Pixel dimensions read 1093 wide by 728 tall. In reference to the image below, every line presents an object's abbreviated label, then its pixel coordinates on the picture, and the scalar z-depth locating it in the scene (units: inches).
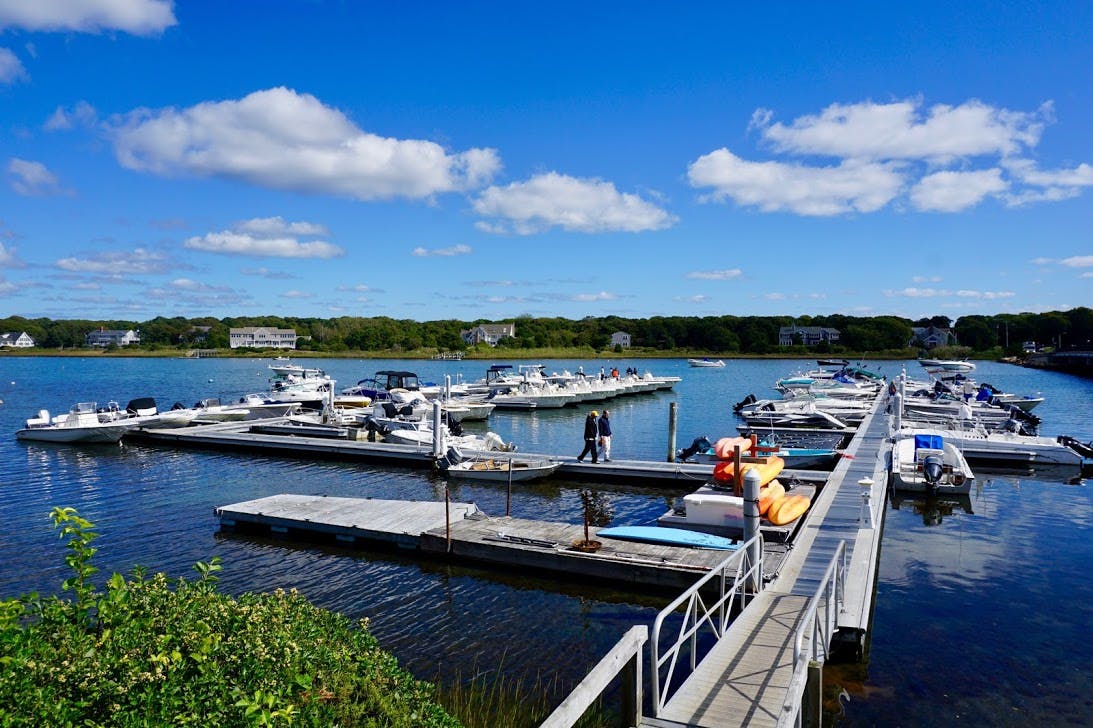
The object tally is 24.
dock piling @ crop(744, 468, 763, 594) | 440.1
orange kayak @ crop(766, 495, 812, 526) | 639.1
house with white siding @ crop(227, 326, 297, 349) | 7224.4
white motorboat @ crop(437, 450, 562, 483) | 973.2
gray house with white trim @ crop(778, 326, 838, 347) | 6645.2
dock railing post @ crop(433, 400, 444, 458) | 1055.2
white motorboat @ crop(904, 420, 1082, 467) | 1122.7
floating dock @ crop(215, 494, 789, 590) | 549.3
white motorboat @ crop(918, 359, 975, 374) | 3546.0
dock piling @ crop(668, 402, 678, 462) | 1106.7
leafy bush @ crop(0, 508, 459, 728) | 175.5
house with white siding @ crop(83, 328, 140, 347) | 7578.7
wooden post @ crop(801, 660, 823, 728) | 326.0
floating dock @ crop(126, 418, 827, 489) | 962.7
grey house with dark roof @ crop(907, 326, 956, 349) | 6254.9
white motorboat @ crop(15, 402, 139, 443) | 1376.7
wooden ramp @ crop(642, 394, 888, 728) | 290.7
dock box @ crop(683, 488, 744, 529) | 643.5
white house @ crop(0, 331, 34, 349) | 7711.6
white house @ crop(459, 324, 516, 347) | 7121.1
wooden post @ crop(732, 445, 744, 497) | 597.1
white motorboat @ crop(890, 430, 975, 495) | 906.1
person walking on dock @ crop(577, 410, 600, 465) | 1023.0
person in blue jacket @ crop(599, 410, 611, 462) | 1035.9
